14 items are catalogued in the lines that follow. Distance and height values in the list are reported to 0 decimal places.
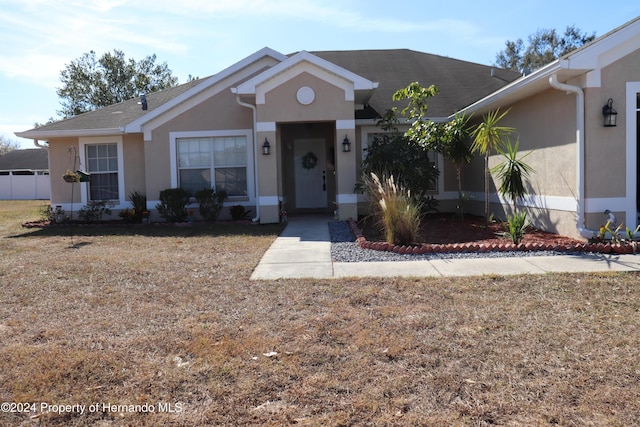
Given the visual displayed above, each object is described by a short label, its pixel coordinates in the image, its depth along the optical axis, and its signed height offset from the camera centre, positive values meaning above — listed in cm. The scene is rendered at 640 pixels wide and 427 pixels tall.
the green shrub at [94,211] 1366 -50
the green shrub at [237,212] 1284 -56
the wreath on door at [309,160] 1548 +96
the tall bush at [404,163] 1094 +59
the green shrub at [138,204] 1340 -33
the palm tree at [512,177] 893 +18
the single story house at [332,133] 803 +141
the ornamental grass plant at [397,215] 817 -46
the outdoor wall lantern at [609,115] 785 +116
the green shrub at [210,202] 1267 -28
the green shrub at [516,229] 803 -70
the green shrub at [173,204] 1259 -31
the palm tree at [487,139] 932 +96
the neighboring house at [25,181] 3391 +95
